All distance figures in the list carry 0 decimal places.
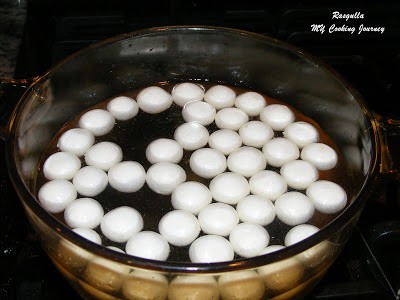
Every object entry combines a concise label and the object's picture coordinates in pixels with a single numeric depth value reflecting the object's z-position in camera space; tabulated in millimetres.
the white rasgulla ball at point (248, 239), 688
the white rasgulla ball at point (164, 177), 777
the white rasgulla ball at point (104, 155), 814
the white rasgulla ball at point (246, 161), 812
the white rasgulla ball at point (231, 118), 895
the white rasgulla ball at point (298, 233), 708
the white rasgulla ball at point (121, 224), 703
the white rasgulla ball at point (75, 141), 836
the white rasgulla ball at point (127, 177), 778
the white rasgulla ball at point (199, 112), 897
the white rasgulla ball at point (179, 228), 702
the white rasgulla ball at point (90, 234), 692
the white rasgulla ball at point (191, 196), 746
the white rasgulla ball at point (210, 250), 665
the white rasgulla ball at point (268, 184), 779
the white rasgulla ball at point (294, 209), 743
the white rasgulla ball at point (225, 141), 851
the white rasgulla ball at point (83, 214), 718
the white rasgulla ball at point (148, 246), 671
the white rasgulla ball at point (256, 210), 737
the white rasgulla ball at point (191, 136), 854
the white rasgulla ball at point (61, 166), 795
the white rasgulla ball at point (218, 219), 715
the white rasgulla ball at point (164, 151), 825
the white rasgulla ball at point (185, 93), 929
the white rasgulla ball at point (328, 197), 764
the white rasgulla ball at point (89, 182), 774
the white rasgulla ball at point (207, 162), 809
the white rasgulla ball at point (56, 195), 746
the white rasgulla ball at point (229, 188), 766
